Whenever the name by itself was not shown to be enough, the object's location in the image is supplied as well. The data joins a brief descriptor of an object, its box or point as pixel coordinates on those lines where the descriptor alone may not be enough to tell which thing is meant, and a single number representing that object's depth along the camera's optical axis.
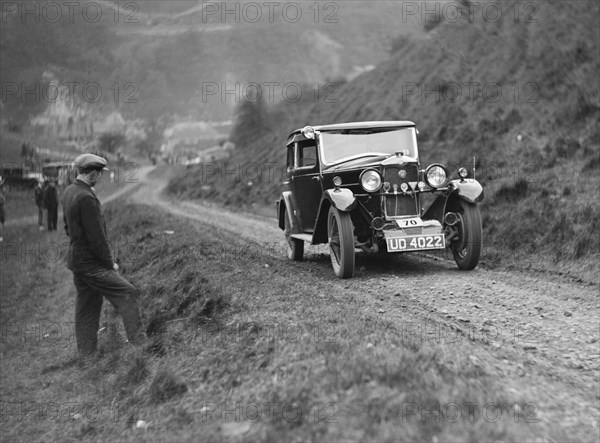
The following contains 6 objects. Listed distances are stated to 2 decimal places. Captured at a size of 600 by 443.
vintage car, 7.96
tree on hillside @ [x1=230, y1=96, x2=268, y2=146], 50.31
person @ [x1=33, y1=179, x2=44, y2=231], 22.23
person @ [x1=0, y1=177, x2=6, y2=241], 21.30
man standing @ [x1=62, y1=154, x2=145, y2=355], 5.93
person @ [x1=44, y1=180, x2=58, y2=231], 21.06
